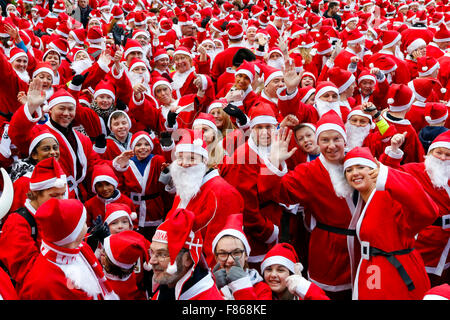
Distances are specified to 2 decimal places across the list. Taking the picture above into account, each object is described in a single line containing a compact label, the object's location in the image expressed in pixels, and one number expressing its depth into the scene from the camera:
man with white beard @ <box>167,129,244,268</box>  3.85
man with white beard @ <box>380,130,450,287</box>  4.04
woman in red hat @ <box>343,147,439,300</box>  3.10
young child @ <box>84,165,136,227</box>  4.97
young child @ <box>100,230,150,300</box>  3.77
